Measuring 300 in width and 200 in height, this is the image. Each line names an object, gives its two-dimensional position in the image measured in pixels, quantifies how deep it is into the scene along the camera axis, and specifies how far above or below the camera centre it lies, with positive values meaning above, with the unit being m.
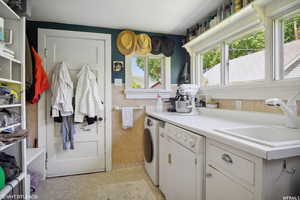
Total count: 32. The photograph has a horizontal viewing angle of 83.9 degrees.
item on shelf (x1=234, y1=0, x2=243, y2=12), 1.61 +0.91
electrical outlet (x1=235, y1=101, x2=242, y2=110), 1.76 -0.07
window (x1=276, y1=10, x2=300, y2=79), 1.36 +0.44
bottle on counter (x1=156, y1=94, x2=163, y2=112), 2.64 -0.10
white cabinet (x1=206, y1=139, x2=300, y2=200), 0.77 -0.39
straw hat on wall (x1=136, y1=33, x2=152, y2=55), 2.59 +0.86
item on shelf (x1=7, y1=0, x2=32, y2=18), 1.51 +0.84
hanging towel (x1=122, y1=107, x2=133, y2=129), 2.55 -0.28
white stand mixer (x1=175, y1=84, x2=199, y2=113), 2.24 +0.01
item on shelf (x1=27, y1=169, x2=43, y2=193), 1.95 -0.98
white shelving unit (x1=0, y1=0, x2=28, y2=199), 1.45 +0.27
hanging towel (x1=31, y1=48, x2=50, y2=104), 2.03 +0.25
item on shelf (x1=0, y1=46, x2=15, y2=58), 1.33 +0.39
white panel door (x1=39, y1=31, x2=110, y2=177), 2.35 -0.40
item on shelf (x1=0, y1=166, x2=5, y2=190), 1.24 -0.60
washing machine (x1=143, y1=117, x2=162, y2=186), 2.04 -0.62
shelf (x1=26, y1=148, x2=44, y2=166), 1.83 -0.65
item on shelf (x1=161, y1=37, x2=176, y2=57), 2.73 +0.86
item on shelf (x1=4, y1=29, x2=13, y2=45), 1.50 +0.56
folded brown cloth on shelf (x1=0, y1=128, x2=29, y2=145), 1.30 -0.31
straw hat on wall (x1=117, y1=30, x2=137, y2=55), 2.54 +0.87
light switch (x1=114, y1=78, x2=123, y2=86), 2.57 +0.26
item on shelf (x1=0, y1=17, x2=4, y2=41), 1.33 +0.56
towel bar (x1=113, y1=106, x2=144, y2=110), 2.57 -0.14
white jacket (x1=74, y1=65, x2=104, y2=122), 2.28 +0.04
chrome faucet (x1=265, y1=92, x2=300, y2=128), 1.17 -0.07
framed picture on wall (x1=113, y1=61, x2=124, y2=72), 2.57 +0.51
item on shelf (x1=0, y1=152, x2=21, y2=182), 1.33 -0.56
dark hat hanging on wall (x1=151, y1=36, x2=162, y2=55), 2.68 +0.88
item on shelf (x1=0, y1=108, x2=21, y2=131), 1.36 -0.16
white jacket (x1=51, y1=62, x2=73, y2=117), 2.18 +0.10
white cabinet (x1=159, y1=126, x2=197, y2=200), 1.29 -0.65
